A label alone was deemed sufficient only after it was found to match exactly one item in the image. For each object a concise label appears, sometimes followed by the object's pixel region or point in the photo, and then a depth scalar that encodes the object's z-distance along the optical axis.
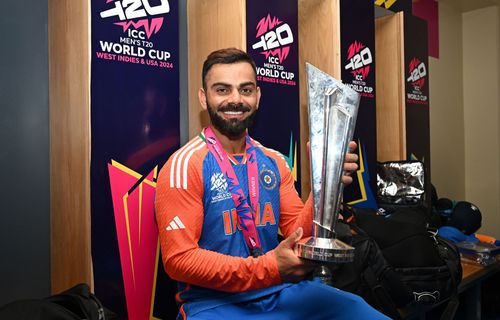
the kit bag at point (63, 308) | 1.07
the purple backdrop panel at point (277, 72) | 1.97
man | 1.17
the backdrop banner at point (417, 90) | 3.01
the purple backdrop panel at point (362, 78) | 2.47
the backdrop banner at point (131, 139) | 1.49
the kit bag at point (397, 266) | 1.73
